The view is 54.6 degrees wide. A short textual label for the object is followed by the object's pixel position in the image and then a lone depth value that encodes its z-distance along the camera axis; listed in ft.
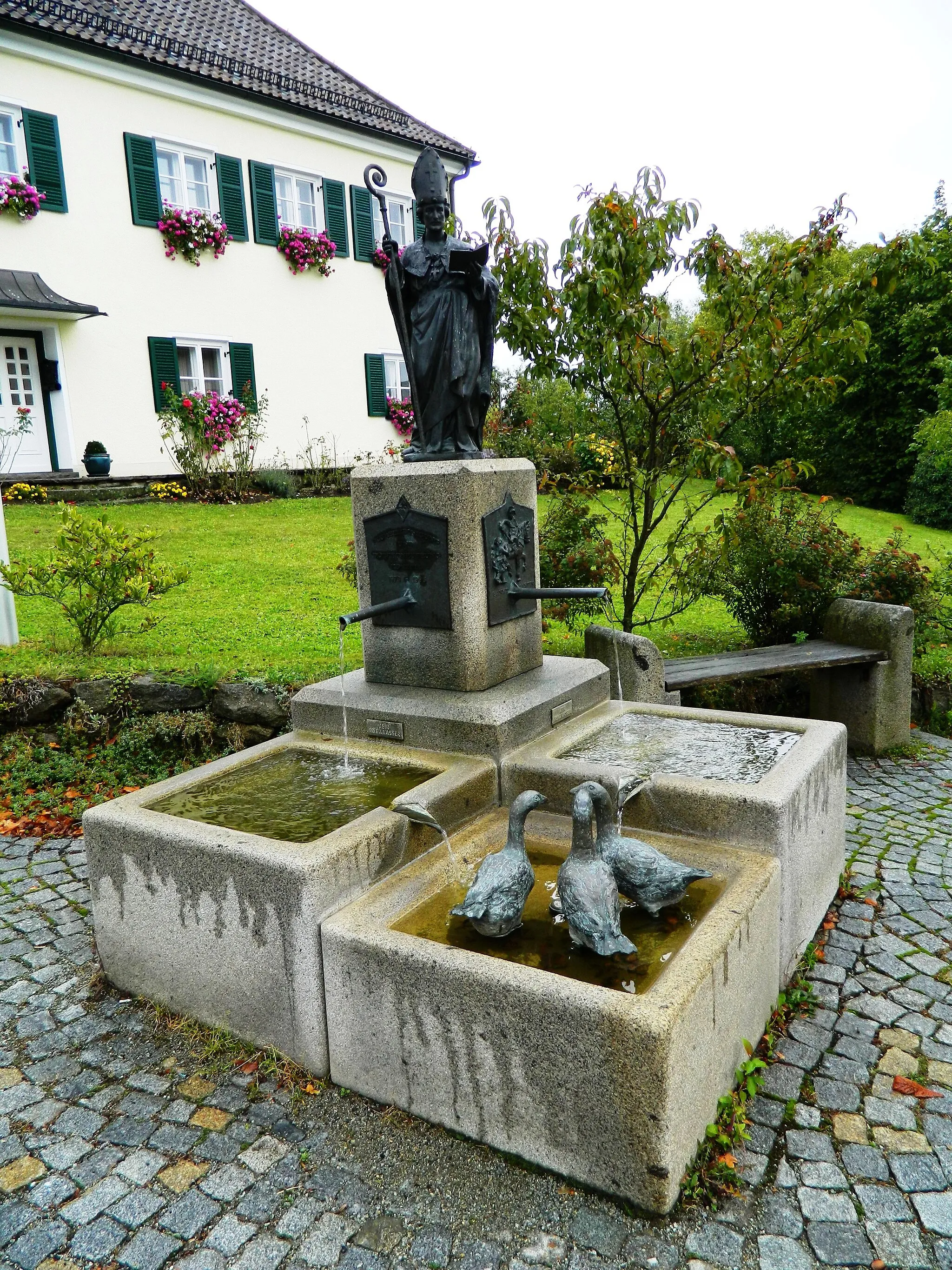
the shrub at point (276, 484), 49.78
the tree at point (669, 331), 19.61
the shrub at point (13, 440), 43.34
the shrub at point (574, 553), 22.25
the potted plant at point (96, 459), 45.37
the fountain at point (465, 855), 8.51
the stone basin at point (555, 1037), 8.07
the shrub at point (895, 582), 23.63
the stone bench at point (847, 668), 20.25
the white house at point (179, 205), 43.68
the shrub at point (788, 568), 24.04
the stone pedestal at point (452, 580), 14.17
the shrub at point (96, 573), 21.25
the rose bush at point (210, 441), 47.34
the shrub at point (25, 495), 40.98
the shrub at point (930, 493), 56.95
